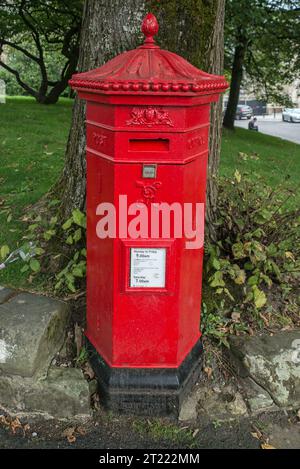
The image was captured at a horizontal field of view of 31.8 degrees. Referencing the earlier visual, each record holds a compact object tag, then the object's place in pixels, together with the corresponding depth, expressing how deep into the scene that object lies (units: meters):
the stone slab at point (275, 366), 3.16
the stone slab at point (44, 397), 3.03
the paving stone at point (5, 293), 3.46
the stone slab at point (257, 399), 3.14
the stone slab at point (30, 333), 3.04
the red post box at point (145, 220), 2.43
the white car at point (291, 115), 34.50
